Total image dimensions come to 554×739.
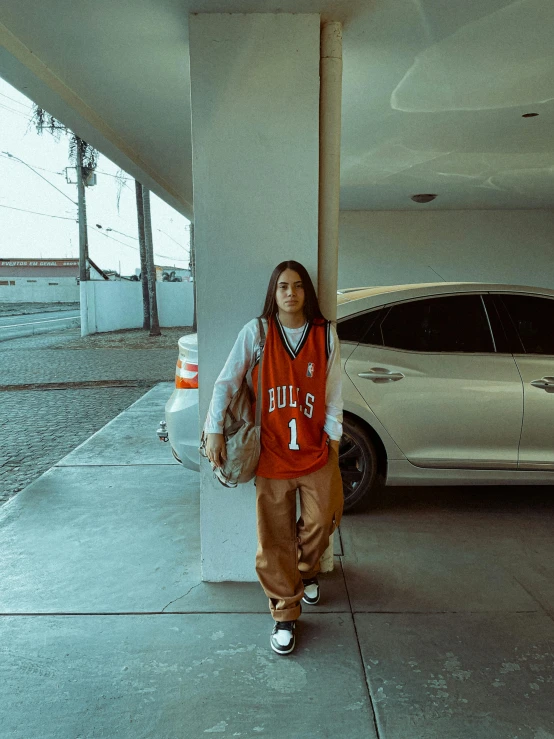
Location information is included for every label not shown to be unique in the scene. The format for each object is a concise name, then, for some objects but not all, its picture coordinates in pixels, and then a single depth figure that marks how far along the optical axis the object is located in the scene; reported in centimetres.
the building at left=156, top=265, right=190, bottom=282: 4672
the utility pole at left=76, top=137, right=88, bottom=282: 2440
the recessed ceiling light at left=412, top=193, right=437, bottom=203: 872
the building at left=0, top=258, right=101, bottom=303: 5828
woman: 282
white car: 426
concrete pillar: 308
